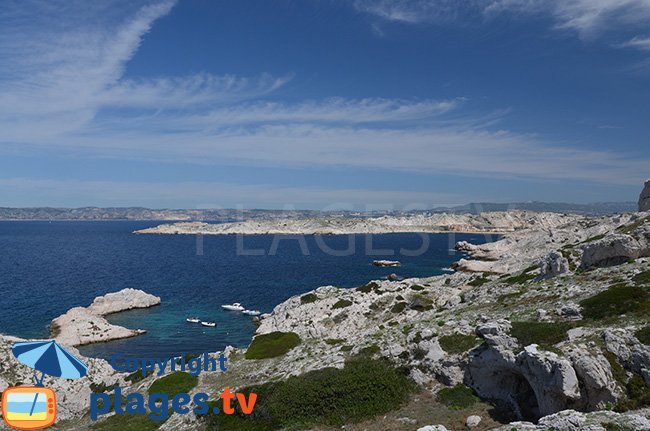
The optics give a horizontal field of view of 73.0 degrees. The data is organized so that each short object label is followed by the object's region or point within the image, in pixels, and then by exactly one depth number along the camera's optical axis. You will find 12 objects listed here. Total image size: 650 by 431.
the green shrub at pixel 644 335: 23.10
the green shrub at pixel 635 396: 19.72
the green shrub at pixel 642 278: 31.09
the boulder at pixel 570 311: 29.00
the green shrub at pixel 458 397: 25.60
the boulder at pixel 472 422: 23.09
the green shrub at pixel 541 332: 26.70
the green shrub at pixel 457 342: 29.06
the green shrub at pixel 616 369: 21.89
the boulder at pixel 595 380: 21.34
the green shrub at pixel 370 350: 32.19
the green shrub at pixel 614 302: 27.66
